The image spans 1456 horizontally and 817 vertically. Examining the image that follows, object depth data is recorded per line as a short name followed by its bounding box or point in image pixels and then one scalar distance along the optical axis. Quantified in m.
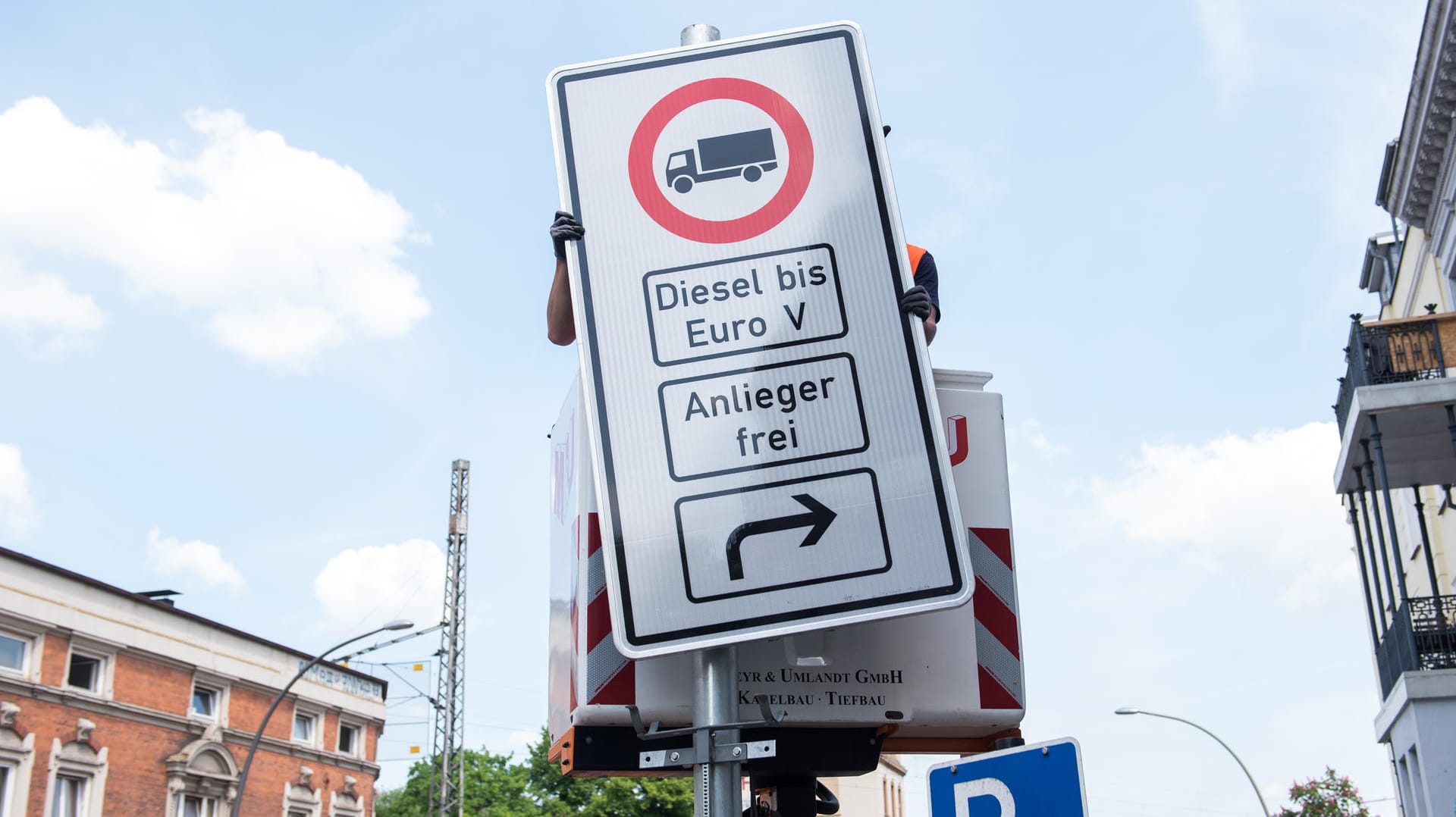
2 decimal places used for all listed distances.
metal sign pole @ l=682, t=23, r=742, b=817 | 2.71
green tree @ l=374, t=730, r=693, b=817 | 52.47
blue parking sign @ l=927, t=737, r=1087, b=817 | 3.02
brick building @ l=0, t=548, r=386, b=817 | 29.53
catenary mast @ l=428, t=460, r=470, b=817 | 49.94
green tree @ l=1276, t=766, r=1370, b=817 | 32.78
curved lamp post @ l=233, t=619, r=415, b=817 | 22.70
